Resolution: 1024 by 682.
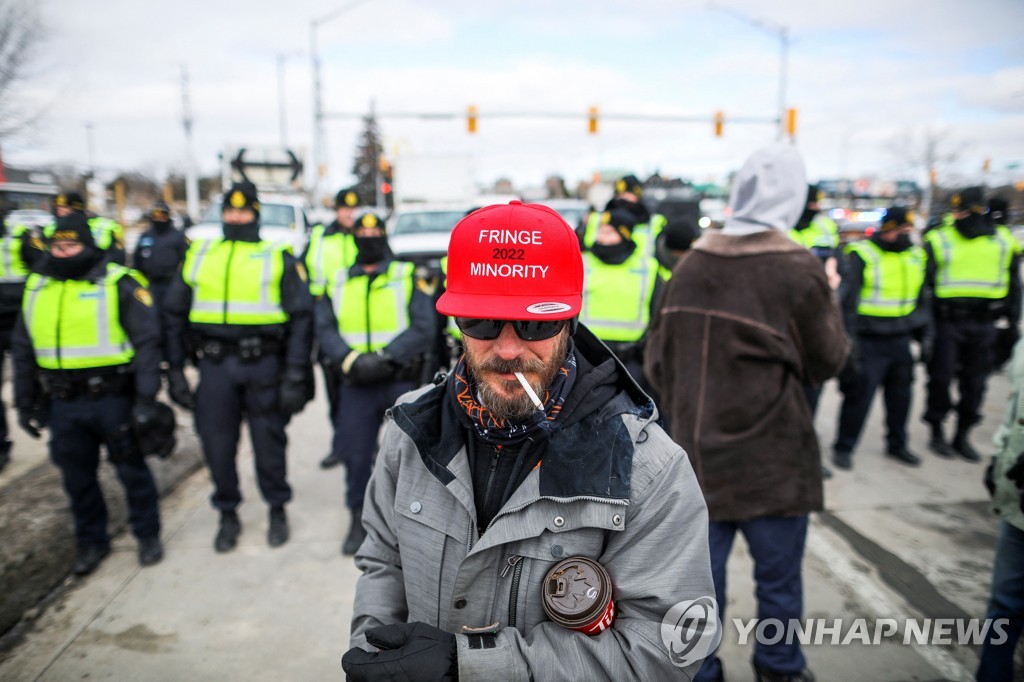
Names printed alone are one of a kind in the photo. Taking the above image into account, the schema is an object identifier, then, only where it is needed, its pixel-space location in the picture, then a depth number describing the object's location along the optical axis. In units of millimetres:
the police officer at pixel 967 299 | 5023
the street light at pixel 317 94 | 20359
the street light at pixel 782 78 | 21638
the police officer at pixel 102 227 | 6418
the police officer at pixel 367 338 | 3980
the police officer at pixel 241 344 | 3783
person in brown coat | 2396
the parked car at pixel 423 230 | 9520
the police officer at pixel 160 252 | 7594
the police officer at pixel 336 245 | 6108
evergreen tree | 56566
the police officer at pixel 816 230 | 5074
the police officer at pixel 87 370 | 3395
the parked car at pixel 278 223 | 11434
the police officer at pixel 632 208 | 6059
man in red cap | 1317
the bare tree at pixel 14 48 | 7953
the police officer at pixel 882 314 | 4891
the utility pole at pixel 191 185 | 26047
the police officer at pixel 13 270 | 5398
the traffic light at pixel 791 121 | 20250
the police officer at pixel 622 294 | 4199
